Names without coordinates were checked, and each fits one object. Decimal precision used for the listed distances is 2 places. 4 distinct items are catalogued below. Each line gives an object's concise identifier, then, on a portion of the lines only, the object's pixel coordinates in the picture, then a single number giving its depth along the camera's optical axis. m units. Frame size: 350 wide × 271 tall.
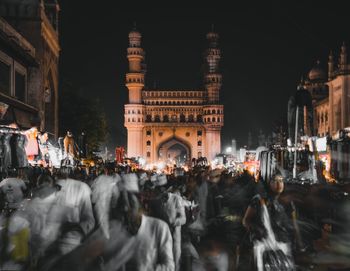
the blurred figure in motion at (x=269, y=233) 5.74
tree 45.84
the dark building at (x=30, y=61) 22.61
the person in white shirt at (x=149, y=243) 4.44
